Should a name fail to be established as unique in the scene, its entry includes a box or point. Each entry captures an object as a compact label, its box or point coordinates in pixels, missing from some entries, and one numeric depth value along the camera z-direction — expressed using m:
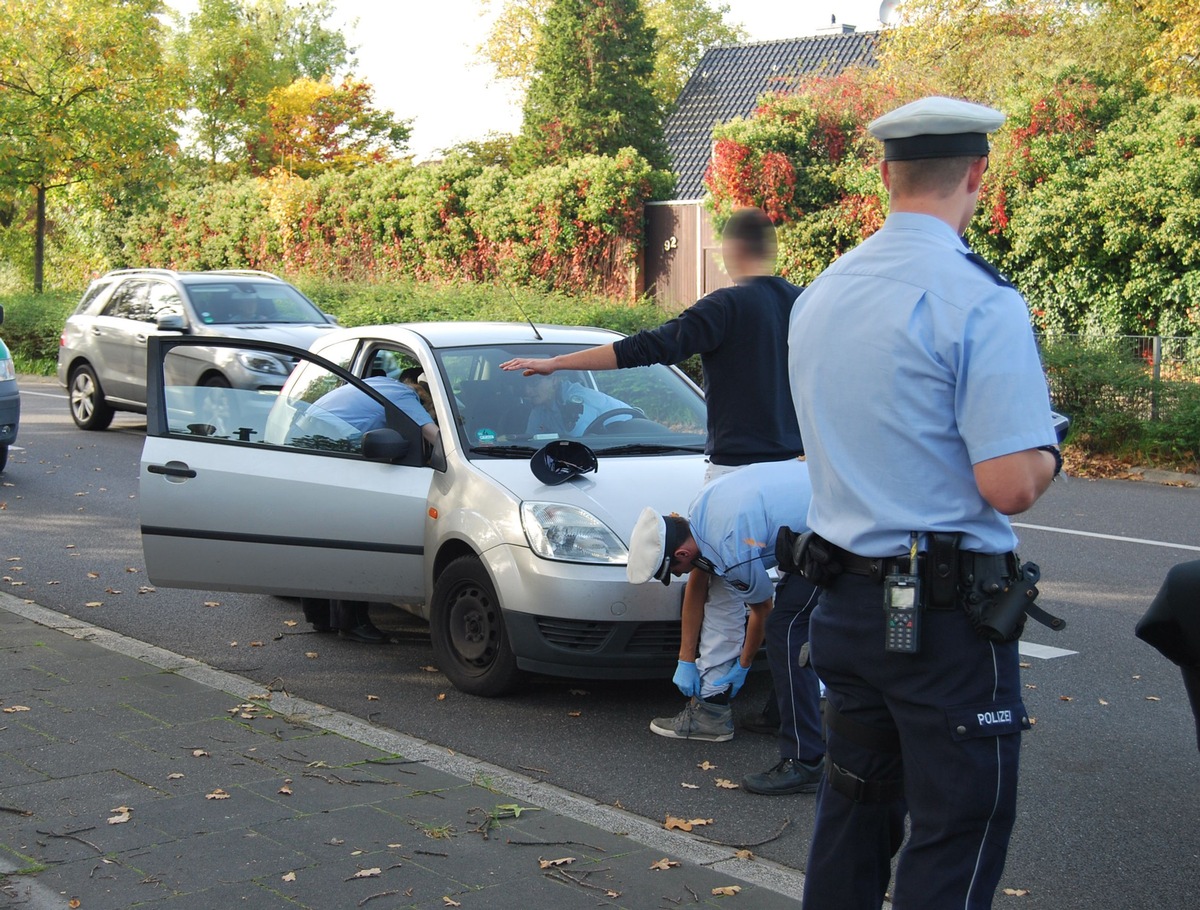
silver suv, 15.24
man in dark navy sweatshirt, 5.30
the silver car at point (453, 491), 5.64
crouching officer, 4.92
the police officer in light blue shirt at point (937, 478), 2.62
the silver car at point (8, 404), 12.12
